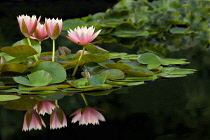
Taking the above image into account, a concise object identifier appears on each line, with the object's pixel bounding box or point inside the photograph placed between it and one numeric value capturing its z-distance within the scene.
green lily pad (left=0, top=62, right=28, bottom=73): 5.68
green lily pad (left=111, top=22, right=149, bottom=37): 10.11
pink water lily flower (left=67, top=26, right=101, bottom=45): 5.34
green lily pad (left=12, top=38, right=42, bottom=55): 6.20
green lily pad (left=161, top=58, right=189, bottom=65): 6.73
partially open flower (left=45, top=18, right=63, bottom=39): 5.38
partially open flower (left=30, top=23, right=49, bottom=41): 5.56
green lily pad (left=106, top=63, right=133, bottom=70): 5.95
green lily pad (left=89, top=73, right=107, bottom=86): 5.47
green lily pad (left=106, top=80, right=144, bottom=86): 5.64
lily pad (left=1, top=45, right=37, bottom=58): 5.66
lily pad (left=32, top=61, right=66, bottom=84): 5.50
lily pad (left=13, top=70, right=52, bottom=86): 5.32
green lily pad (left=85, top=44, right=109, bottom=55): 6.11
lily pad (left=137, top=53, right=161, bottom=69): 6.36
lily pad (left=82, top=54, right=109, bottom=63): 5.97
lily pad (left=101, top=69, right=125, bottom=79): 5.77
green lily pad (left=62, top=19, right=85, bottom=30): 10.20
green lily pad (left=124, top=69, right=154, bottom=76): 5.90
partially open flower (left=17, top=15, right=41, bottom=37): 5.40
